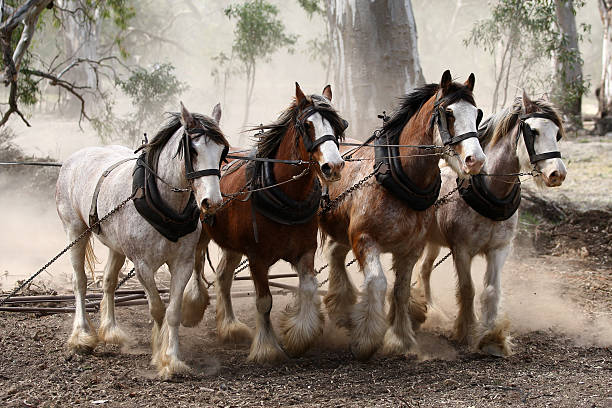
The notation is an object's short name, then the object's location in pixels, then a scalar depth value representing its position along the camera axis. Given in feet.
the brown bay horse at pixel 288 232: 32.35
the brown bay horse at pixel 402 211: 32.07
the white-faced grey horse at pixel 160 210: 29.71
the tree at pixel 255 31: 126.31
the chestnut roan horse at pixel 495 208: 34.58
